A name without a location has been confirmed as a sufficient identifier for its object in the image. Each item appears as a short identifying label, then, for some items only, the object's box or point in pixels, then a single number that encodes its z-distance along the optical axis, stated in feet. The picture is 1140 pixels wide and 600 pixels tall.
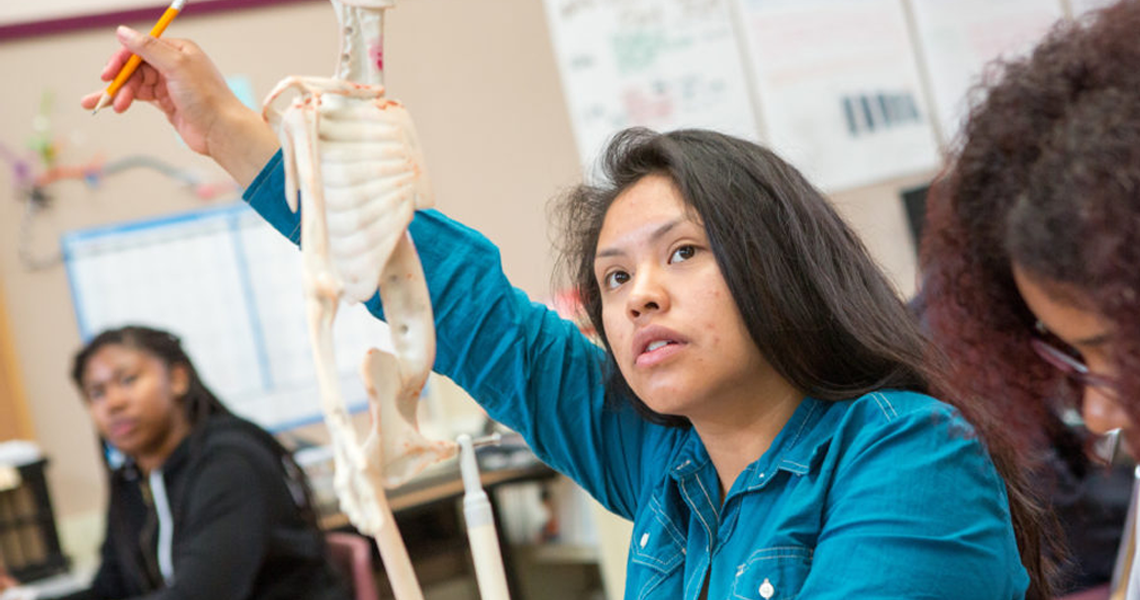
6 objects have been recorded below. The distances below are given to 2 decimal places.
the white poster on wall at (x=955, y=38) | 13.26
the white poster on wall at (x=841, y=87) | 12.73
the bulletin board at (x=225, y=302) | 10.91
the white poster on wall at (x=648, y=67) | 12.09
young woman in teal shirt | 3.25
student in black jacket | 6.78
